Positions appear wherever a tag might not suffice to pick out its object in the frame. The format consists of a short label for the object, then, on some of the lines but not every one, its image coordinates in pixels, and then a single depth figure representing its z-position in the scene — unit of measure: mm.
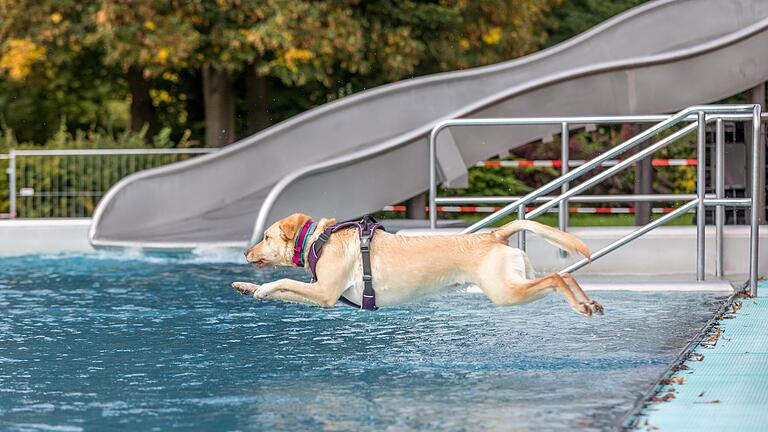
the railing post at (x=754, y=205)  12539
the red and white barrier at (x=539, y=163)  23453
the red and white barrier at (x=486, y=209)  23969
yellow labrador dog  9203
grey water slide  17516
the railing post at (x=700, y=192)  13266
